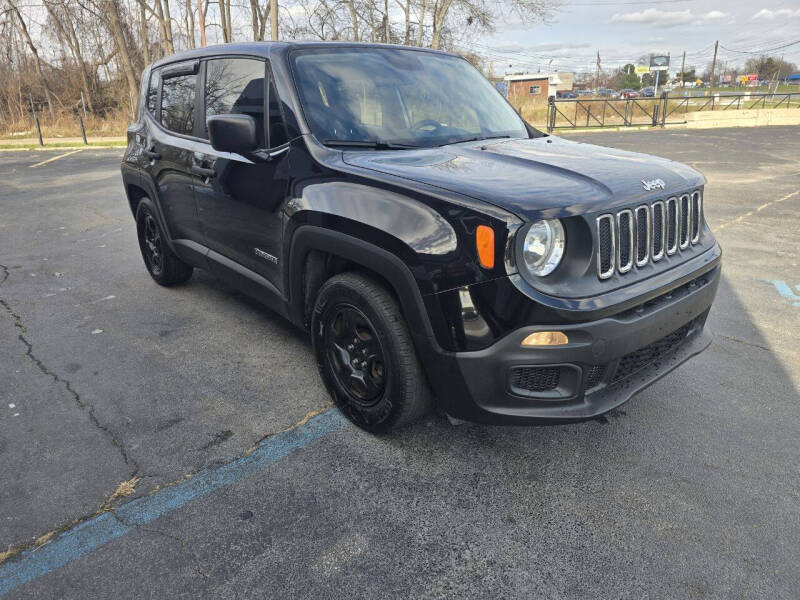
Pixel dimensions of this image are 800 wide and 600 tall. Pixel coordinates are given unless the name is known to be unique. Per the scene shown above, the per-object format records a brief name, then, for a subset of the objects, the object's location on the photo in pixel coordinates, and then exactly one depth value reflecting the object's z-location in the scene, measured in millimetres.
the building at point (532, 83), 77988
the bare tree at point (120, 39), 26344
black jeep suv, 2189
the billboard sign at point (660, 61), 67875
